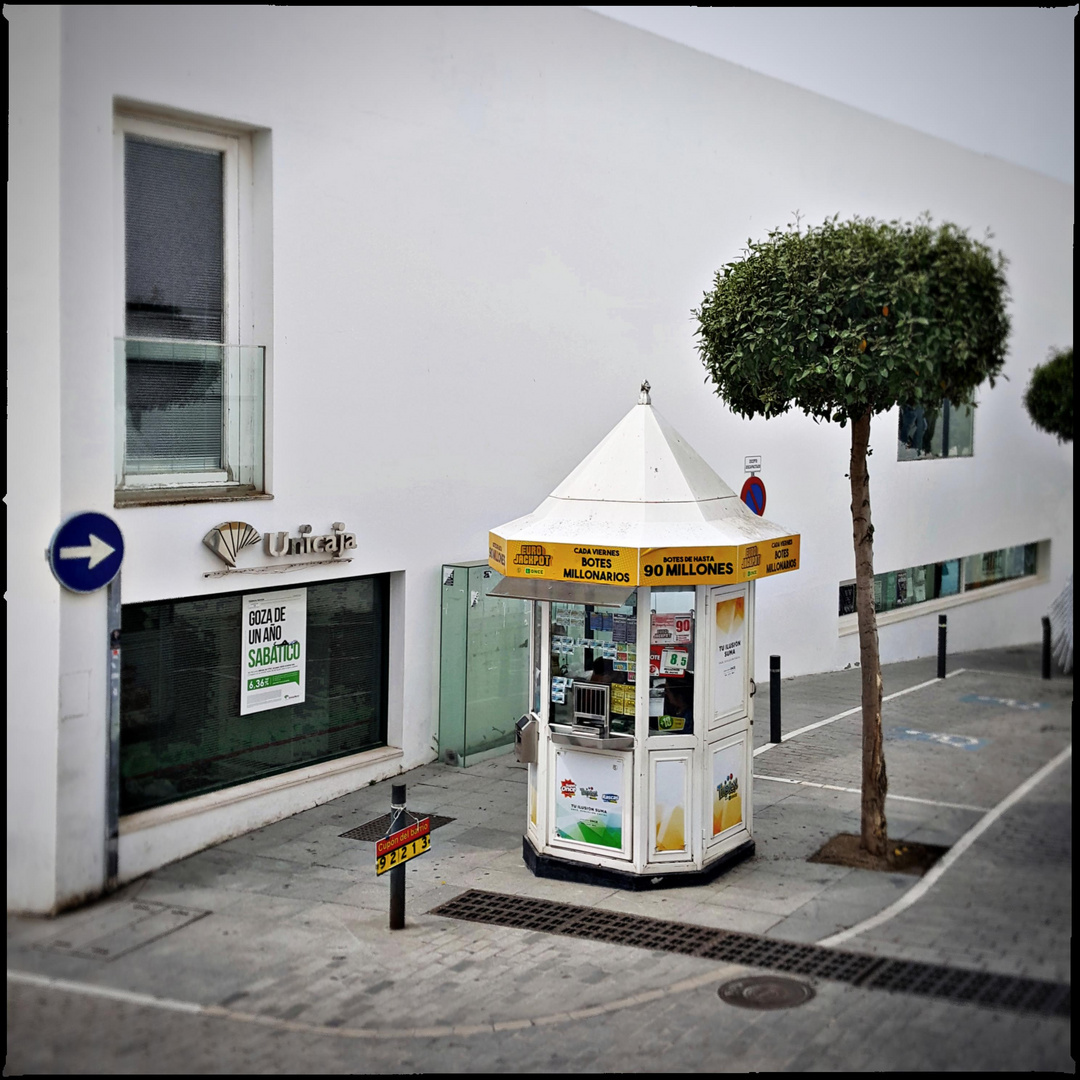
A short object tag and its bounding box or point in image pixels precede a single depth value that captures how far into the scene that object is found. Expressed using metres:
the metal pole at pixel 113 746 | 8.21
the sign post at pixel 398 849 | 7.71
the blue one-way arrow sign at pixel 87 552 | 7.86
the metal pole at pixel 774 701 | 11.48
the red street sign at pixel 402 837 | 7.70
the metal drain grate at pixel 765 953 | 5.30
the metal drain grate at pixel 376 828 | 9.58
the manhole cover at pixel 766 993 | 6.48
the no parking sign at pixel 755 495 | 13.73
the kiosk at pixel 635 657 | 8.27
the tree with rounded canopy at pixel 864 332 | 7.13
